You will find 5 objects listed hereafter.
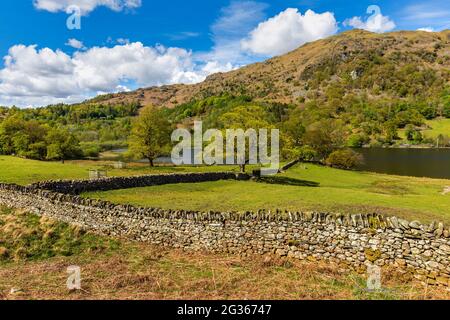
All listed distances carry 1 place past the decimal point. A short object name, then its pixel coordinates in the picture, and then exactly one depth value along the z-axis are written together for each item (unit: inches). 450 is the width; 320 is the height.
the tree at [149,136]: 2404.0
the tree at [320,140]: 3540.8
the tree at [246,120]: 1866.4
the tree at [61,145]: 3216.0
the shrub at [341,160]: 3221.0
